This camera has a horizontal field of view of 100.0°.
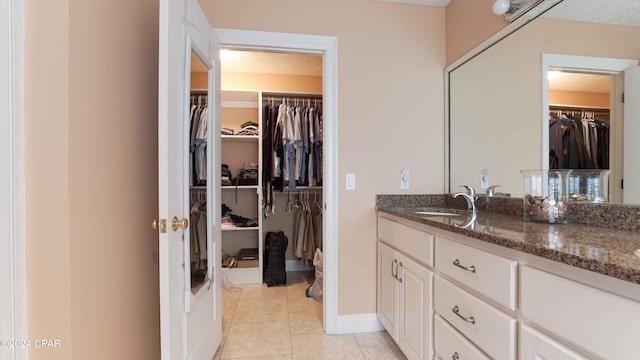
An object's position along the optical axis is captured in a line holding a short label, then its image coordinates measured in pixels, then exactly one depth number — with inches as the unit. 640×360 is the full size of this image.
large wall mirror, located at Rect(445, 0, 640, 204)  43.2
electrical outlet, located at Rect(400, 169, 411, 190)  80.1
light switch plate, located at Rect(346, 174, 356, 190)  77.6
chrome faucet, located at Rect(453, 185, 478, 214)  57.5
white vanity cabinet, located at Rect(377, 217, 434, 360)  52.0
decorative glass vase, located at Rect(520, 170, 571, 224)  47.4
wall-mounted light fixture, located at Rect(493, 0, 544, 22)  56.6
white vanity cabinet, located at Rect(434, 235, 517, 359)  33.6
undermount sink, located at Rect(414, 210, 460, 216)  62.3
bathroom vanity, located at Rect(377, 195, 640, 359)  23.5
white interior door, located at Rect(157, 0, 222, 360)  41.5
